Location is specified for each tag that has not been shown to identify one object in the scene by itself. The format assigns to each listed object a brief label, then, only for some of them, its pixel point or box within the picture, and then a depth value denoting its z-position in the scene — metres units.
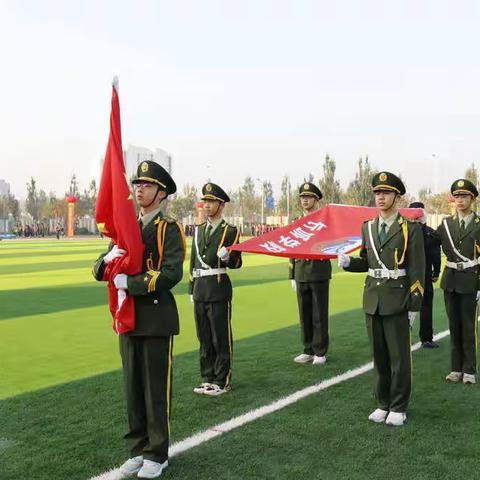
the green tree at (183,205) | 83.81
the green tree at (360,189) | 62.85
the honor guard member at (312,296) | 7.41
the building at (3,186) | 139.95
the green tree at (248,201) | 88.12
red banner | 6.50
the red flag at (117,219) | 3.91
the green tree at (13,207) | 86.86
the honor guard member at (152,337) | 4.09
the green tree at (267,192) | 91.46
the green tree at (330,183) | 64.81
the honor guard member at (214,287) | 6.23
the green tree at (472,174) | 61.94
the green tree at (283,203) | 84.56
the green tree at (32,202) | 85.38
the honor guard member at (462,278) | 6.55
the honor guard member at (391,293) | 5.15
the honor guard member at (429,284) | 8.38
